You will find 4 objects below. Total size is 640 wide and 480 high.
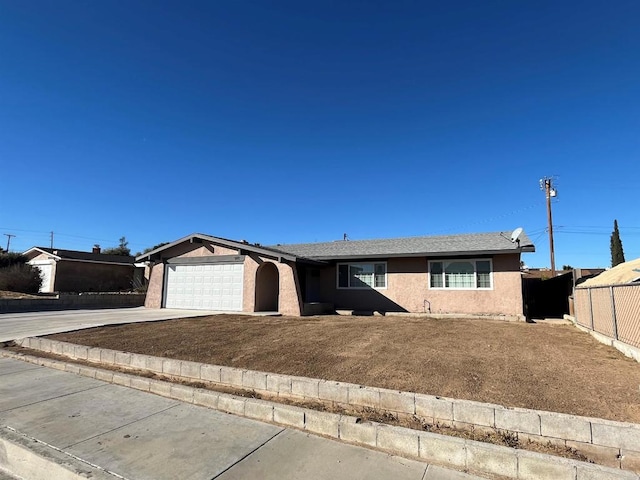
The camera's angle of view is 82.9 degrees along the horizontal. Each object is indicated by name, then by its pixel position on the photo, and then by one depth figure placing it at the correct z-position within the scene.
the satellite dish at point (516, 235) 14.05
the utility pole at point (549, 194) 26.02
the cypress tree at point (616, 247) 41.44
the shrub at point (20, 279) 22.36
